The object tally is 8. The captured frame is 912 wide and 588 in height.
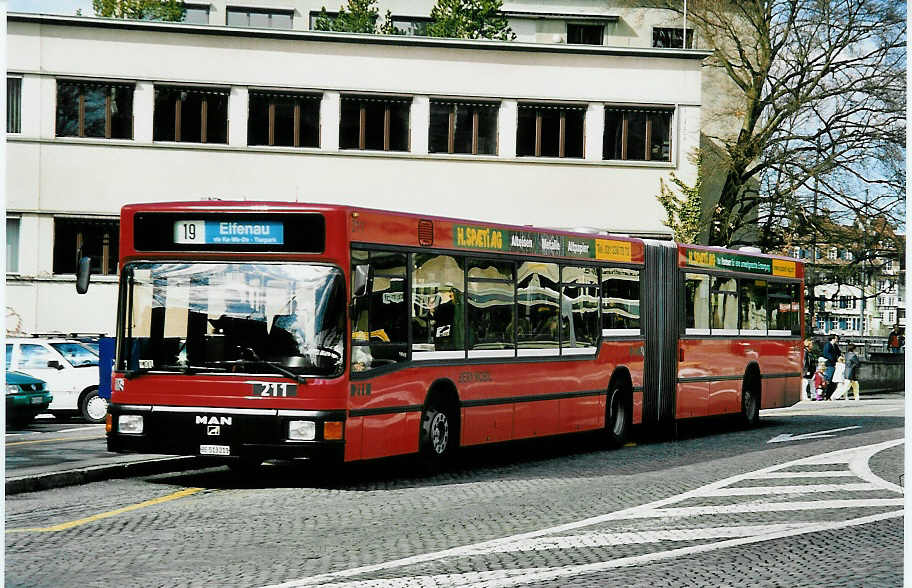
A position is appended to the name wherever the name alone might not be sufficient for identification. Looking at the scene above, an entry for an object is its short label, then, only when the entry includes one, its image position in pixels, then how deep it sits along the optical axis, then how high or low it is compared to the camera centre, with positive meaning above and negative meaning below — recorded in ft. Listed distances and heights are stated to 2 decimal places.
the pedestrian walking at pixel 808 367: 132.05 -4.25
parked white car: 80.94 -3.83
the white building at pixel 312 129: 118.21 +16.35
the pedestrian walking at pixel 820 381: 127.95 -5.19
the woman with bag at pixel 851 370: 124.16 -4.03
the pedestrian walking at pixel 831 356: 128.16 -2.86
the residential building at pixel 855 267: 130.93 +5.49
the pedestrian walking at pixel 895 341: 161.58 -1.68
